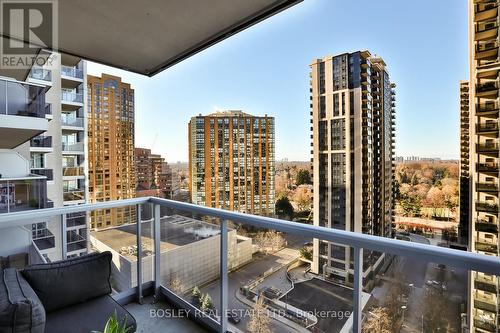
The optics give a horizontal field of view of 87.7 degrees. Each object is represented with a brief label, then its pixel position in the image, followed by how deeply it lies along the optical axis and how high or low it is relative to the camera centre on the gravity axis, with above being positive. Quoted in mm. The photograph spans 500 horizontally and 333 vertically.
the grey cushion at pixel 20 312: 1075 -618
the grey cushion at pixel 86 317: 1438 -886
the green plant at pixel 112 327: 966 -606
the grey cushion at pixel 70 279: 1539 -710
